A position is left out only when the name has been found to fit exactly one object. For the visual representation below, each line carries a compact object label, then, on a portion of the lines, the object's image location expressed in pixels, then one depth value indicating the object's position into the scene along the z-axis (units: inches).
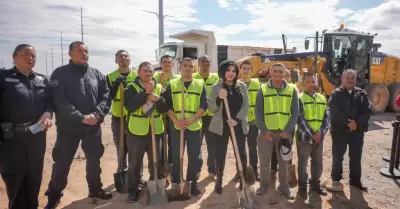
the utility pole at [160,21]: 661.7
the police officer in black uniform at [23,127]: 122.3
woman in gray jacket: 156.7
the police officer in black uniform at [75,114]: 139.5
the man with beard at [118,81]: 175.0
